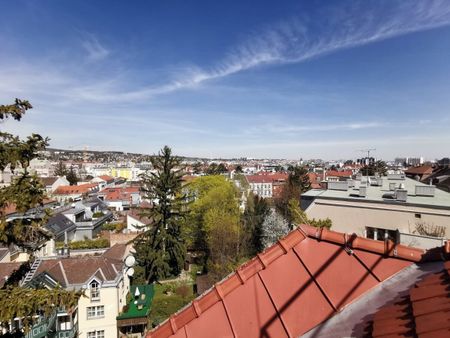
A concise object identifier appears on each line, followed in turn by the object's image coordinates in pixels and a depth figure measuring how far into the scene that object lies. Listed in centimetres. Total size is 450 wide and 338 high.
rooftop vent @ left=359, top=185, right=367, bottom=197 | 2045
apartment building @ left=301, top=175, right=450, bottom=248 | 1711
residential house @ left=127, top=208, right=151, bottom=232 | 4221
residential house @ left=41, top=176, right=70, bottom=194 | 7815
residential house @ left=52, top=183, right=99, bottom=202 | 7218
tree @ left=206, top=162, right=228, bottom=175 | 12338
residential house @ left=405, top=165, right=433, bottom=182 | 5768
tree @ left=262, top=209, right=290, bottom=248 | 3114
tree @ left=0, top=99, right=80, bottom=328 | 593
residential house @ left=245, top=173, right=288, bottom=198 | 9244
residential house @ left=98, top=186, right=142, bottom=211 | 6438
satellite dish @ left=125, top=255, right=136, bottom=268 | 2264
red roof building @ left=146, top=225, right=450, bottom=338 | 339
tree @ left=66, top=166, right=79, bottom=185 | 9708
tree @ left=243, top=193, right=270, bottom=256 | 3198
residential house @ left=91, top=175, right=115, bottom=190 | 9432
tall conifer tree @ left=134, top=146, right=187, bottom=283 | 2836
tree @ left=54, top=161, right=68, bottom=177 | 11316
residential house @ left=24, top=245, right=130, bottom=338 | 1830
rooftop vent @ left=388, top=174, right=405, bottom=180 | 3067
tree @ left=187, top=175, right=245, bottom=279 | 2831
